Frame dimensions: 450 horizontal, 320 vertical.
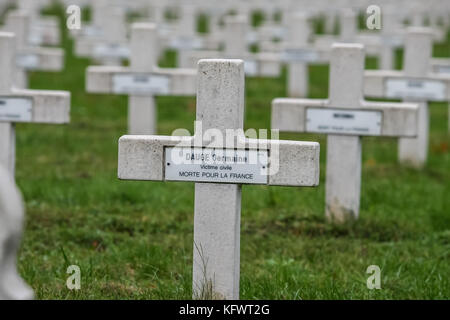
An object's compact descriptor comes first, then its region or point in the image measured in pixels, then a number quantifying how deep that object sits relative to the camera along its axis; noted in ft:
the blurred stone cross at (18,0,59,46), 52.54
